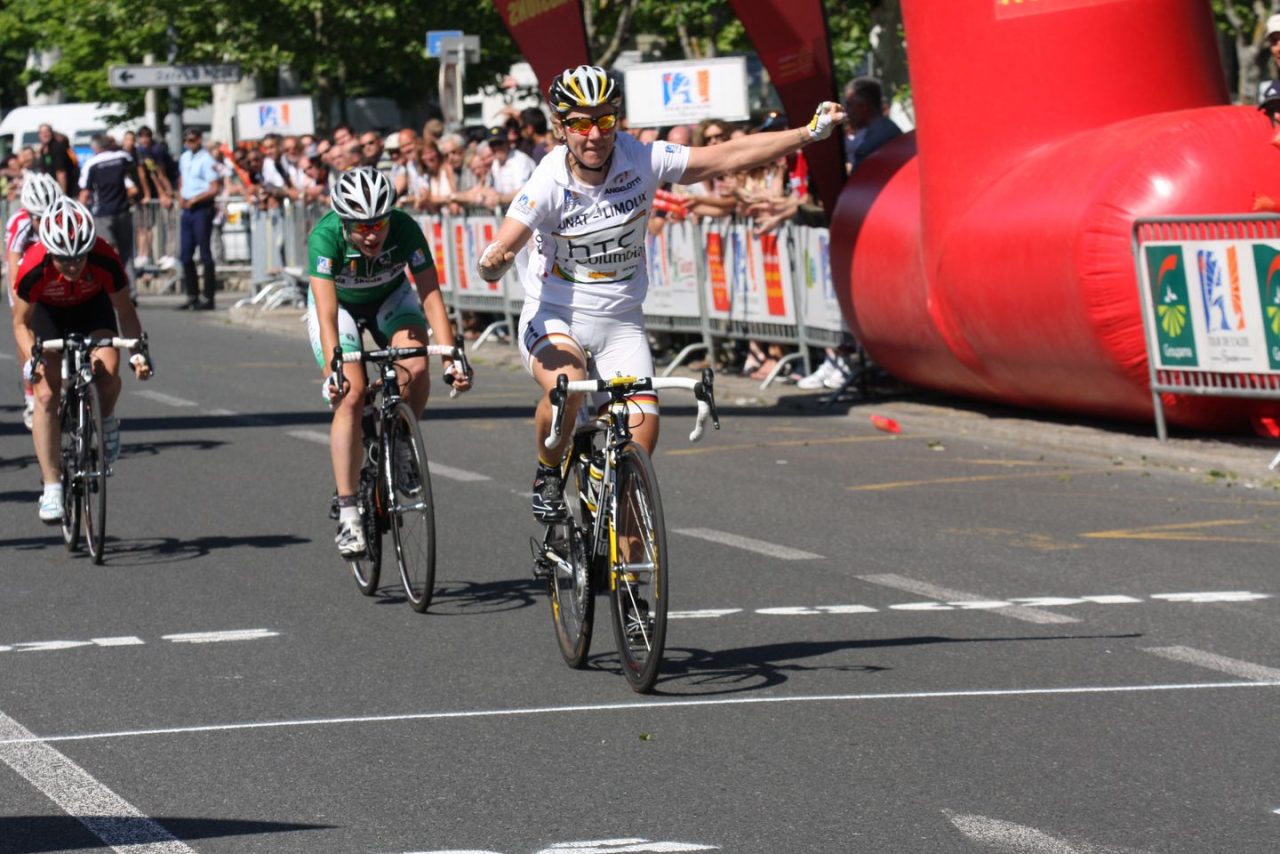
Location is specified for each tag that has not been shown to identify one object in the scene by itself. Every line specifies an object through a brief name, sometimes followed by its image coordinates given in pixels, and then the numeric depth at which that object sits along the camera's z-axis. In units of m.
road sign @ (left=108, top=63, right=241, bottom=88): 31.86
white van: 59.16
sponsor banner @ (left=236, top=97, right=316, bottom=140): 36.25
